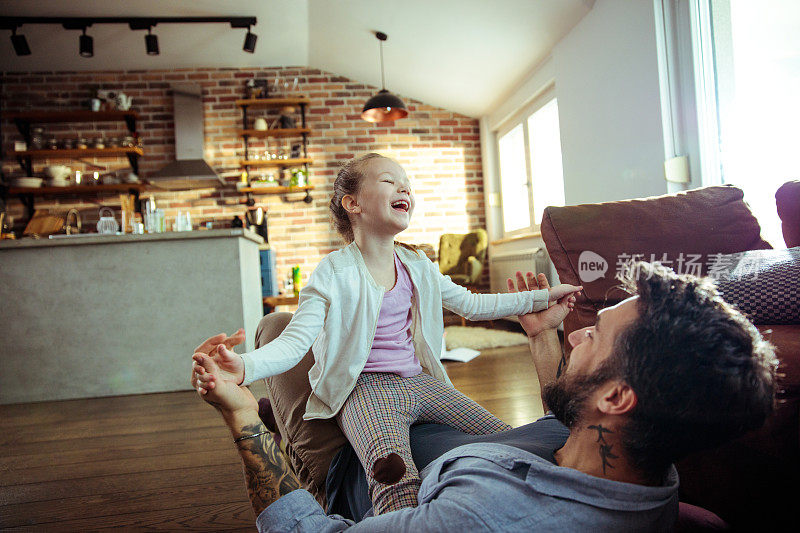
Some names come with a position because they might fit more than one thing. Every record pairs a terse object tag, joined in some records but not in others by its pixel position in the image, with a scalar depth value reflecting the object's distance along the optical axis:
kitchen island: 3.29
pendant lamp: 4.43
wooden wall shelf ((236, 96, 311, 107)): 5.73
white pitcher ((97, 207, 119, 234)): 3.81
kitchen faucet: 5.18
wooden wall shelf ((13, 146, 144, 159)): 5.43
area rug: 4.20
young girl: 1.12
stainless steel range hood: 5.68
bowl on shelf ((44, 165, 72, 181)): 5.38
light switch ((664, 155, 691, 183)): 2.92
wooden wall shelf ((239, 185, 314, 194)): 5.80
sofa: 1.22
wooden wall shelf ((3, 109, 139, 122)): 5.44
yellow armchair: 5.38
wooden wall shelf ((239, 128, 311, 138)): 5.75
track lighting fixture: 4.61
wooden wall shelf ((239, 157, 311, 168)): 5.82
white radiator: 4.55
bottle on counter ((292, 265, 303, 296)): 5.46
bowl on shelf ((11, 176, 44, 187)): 5.32
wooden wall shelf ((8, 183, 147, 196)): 5.35
